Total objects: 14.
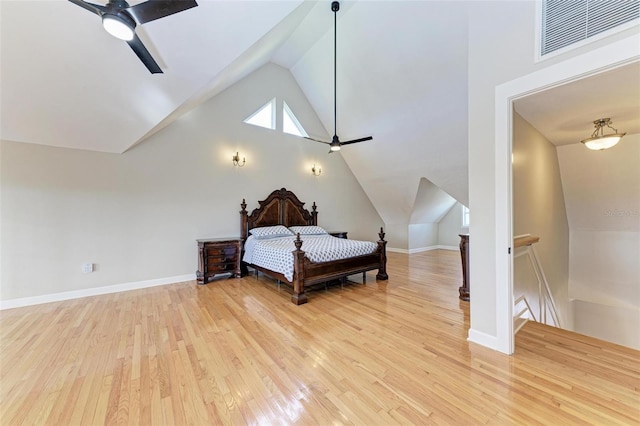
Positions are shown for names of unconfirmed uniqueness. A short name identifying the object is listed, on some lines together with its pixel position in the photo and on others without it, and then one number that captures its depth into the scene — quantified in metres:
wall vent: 1.51
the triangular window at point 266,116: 5.36
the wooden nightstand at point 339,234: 5.86
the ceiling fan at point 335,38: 3.78
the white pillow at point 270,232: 4.68
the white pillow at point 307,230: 5.34
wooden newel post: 3.29
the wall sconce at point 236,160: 4.92
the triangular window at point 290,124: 5.82
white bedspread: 3.54
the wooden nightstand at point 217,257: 4.19
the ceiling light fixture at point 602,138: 2.60
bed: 3.35
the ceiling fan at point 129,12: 1.50
